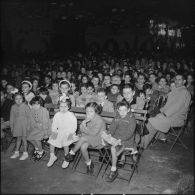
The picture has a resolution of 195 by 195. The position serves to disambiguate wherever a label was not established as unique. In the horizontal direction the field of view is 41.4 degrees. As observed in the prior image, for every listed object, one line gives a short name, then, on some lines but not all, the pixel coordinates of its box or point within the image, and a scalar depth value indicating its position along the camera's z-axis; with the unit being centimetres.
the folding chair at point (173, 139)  541
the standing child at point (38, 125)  498
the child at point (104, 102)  545
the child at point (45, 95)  607
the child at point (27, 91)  583
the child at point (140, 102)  566
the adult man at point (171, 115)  541
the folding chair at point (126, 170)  429
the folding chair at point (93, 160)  447
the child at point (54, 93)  652
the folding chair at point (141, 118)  474
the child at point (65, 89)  580
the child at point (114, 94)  598
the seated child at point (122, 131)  424
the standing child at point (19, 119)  502
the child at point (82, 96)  623
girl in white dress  464
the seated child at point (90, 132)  441
